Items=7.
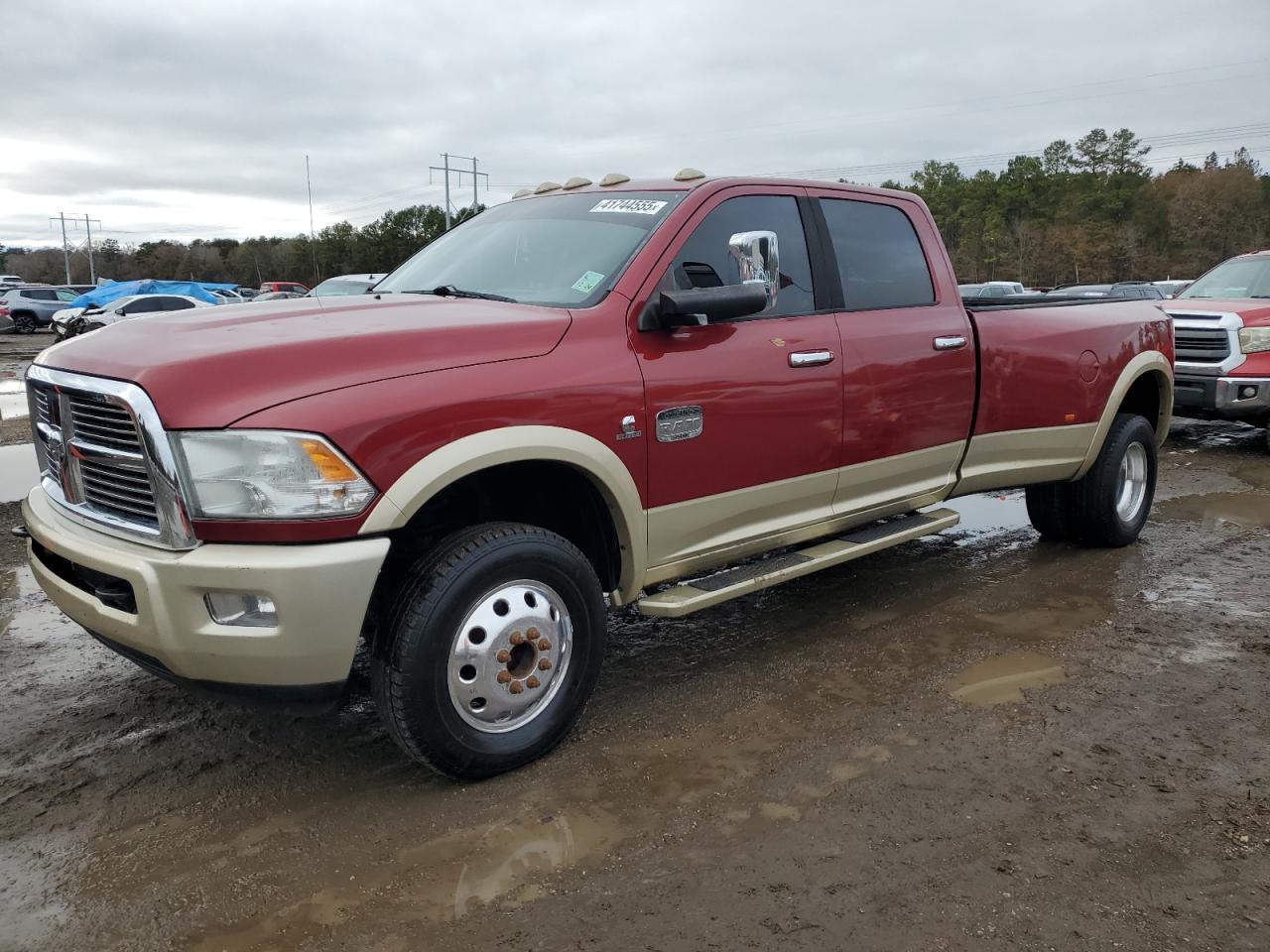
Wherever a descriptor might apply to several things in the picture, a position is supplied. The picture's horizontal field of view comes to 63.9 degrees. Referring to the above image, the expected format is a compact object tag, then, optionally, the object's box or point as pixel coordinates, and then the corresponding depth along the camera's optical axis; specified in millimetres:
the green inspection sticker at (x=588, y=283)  3654
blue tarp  32500
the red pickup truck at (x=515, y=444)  2756
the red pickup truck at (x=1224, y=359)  9266
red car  41569
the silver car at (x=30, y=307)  35531
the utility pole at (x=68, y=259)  98438
